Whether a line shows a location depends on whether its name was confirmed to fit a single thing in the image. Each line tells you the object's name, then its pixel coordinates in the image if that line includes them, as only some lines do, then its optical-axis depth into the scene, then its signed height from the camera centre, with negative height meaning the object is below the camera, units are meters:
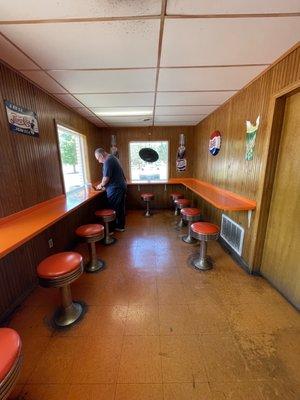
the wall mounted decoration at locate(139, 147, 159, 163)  5.30 +0.12
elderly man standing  3.48 -0.42
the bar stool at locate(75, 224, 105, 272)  2.45 -1.03
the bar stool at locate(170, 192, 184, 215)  4.71 -0.97
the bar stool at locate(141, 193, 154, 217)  4.89 -1.00
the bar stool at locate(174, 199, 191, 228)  4.13 -1.01
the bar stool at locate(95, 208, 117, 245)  3.22 -1.01
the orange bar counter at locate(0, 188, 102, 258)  1.44 -0.62
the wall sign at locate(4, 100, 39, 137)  1.95 +0.45
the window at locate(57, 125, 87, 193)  3.19 +0.03
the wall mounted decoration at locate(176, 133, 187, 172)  5.26 +0.02
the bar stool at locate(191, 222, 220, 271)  2.48 -1.04
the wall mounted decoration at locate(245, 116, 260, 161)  2.30 +0.25
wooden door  1.84 -0.59
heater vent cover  2.67 -1.17
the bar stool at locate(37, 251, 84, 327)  1.59 -1.00
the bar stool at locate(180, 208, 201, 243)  3.29 -1.01
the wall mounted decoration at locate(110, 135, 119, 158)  5.22 +0.37
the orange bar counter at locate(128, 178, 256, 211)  2.32 -0.61
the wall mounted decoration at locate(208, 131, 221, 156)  3.49 +0.28
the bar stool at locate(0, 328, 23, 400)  0.83 -0.93
